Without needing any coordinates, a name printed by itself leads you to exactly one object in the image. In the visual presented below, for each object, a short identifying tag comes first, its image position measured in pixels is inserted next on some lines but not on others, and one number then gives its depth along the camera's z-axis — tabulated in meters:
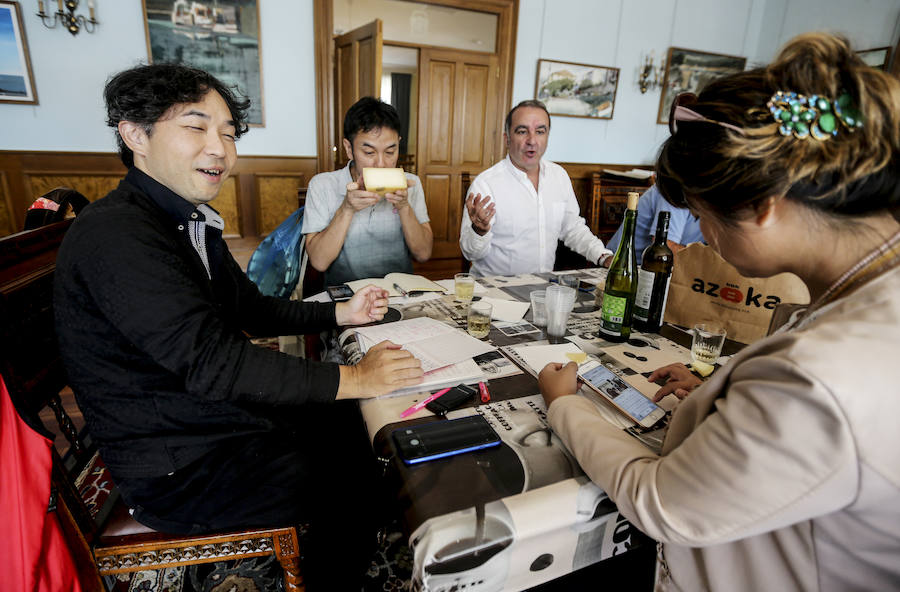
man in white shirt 2.52
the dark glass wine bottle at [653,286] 1.33
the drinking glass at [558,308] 1.24
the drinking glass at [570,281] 1.73
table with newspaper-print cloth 0.62
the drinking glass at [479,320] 1.25
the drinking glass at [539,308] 1.34
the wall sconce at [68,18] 3.52
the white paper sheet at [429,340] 1.10
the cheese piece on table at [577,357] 1.12
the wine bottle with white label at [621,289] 1.25
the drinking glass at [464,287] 1.49
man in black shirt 0.88
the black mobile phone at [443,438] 0.75
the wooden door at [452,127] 4.91
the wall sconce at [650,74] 5.33
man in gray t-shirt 2.06
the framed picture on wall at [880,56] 4.36
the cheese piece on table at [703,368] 1.09
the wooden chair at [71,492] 0.89
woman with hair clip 0.50
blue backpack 2.12
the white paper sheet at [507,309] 1.42
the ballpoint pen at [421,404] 0.89
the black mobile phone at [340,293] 1.54
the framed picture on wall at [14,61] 3.50
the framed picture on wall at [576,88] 5.08
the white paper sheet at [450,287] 1.68
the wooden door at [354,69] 3.59
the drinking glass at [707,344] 1.11
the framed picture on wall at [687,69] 5.41
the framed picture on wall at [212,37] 3.79
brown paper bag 1.22
